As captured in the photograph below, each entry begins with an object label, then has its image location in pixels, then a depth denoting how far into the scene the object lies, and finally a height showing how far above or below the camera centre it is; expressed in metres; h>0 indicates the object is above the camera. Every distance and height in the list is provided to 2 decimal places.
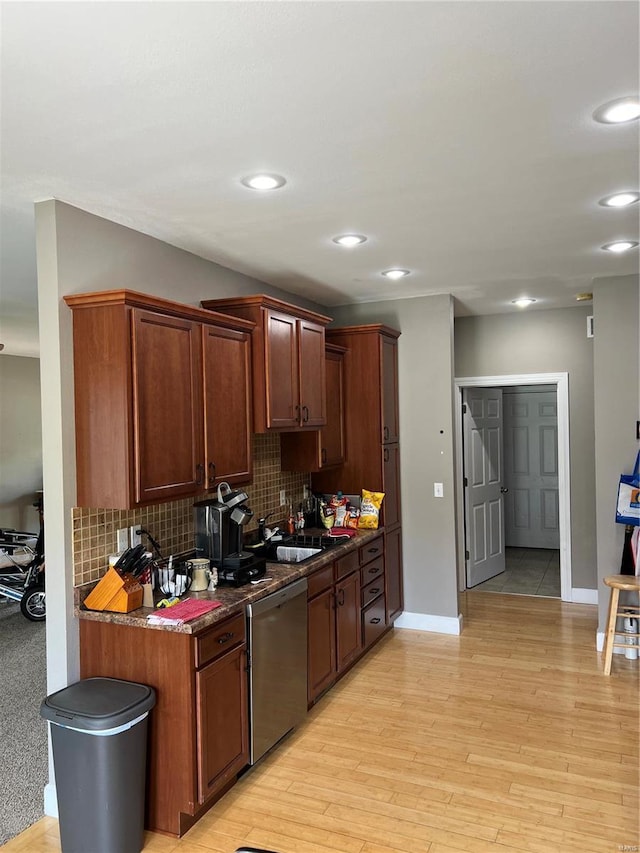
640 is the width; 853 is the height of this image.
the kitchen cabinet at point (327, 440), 4.46 -0.10
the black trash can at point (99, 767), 2.34 -1.28
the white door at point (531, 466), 7.90 -0.59
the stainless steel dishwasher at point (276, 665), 3.00 -1.22
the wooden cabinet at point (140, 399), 2.65 +0.14
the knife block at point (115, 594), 2.67 -0.70
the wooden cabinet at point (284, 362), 3.64 +0.40
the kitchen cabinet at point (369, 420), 4.77 +0.03
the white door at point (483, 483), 6.26 -0.64
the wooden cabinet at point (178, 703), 2.55 -1.15
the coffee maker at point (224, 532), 3.25 -0.55
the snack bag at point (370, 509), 4.66 -0.64
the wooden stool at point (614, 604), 4.09 -1.24
